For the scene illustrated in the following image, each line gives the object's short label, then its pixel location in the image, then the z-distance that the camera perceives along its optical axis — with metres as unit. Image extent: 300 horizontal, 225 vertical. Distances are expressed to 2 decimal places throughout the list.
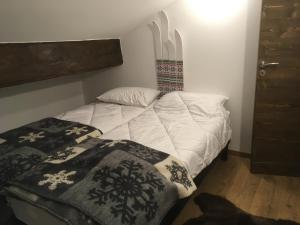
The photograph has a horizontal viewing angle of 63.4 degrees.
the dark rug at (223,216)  1.71
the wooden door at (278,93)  1.87
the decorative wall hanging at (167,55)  2.64
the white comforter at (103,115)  2.29
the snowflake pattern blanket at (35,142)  1.58
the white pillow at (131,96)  2.70
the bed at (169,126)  1.64
